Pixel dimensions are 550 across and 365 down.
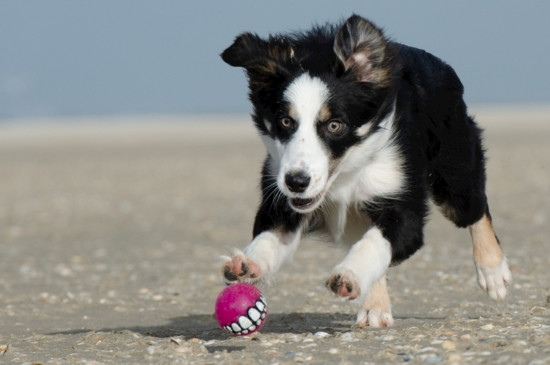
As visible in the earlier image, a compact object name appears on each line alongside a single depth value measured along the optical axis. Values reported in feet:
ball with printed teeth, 34.86
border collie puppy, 34.42
